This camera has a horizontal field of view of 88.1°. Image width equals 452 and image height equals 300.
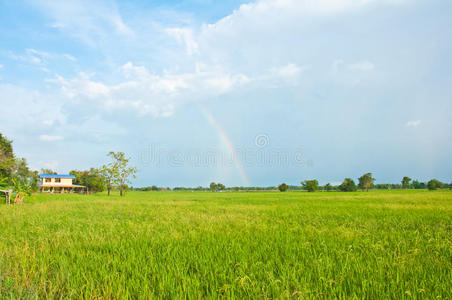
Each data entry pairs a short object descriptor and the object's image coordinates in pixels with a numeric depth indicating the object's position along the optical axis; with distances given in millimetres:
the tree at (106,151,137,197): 51938
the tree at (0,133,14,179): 36219
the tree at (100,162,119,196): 52125
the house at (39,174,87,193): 66000
